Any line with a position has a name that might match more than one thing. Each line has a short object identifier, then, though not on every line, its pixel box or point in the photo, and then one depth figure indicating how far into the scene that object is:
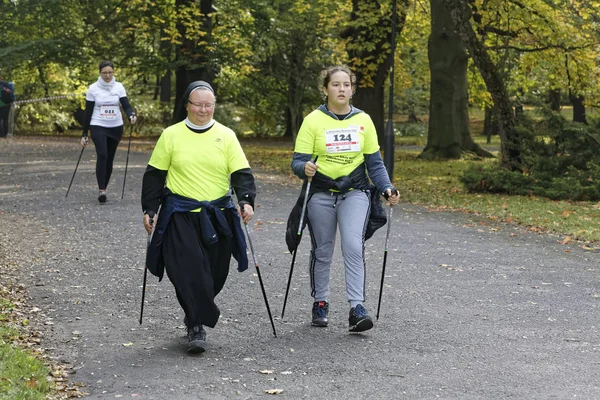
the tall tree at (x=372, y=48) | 26.08
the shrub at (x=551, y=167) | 18.77
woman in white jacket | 15.33
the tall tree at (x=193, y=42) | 33.44
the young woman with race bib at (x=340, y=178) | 7.36
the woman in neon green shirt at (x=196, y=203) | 6.66
